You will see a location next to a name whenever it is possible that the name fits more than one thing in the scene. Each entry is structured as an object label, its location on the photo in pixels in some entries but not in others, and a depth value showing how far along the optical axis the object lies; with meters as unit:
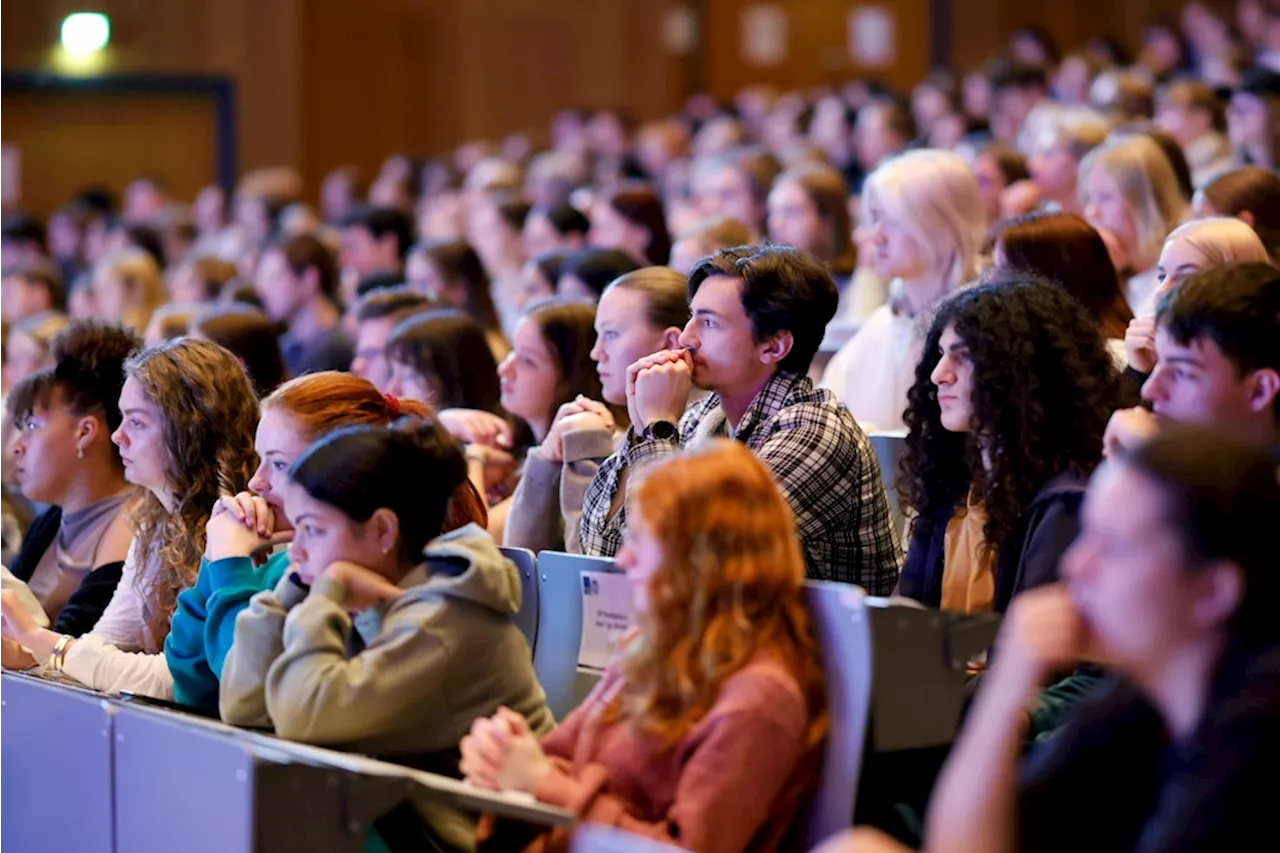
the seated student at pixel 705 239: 9.37
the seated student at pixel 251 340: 8.28
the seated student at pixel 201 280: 13.12
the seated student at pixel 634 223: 10.81
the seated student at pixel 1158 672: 3.32
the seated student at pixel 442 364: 7.80
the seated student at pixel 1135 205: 8.60
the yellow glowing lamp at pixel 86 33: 20.72
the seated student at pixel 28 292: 13.58
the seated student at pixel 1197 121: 12.09
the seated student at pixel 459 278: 10.76
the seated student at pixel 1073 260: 7.04
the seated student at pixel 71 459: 7.03
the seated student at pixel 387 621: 4.71
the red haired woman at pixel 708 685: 4.19
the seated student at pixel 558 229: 11.73
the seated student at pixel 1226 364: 4.64
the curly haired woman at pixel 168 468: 6.13
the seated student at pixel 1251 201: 7.69
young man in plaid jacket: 5.70
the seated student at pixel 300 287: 12.25
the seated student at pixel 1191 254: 6.12
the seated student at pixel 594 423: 6.49
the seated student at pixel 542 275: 9.49
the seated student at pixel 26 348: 9.91
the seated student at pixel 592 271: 8.70
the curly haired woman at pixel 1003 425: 5.26
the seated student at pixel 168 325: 9.46
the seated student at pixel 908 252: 8.12
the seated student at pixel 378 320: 8.72
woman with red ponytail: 5.47
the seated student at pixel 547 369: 7.26
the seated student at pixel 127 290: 13.29
